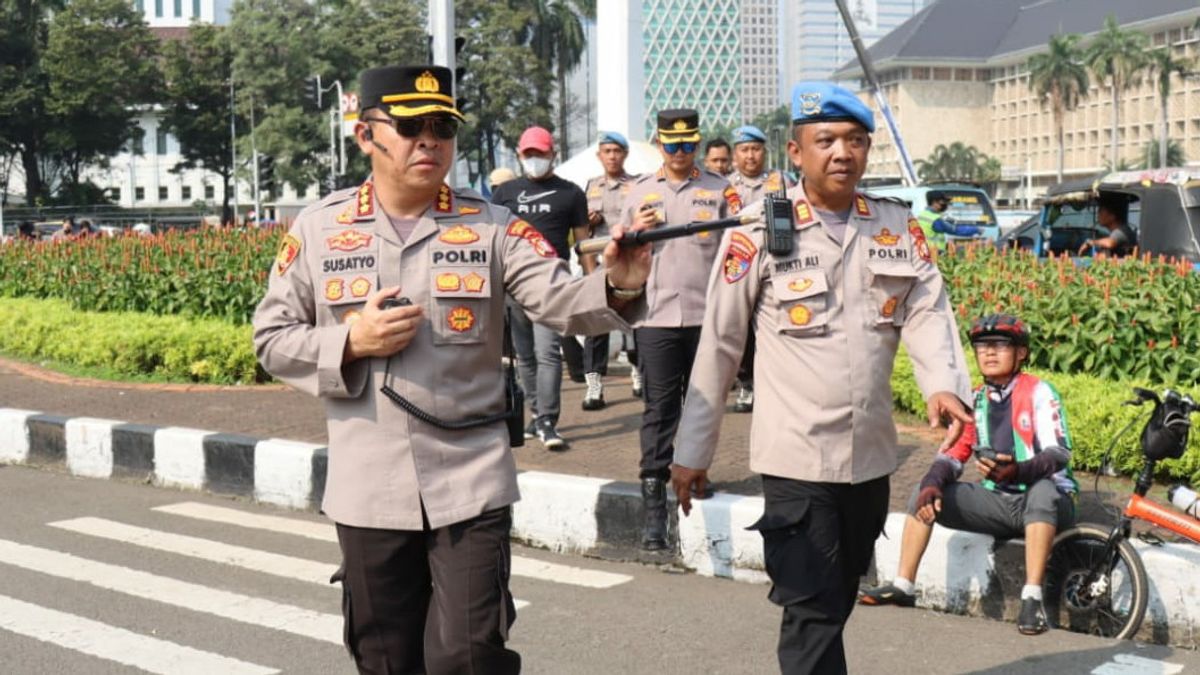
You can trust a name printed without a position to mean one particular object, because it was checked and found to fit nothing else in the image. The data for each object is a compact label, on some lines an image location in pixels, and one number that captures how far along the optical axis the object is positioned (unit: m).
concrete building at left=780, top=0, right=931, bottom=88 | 176.00
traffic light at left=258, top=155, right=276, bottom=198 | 39.12
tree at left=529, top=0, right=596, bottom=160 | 74.69
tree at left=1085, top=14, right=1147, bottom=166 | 91.38
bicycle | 4.99
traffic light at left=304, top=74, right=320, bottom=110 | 28.68
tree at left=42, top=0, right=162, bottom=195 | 64.25
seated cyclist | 5.25
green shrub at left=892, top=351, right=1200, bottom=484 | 6.70
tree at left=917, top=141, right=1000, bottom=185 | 113.56
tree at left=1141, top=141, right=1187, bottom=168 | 94.56
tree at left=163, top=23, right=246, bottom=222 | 68.88
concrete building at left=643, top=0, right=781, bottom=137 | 150.62
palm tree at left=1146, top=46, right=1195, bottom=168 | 89.06
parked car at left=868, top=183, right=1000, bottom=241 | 20.95
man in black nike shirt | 8.08
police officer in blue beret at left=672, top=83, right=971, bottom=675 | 3.66
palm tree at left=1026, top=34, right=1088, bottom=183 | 96.06
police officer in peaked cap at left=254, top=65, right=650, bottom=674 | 3.31
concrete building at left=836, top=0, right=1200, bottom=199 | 107.06
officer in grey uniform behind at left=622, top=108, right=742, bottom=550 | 6.28
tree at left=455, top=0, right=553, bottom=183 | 64.38
